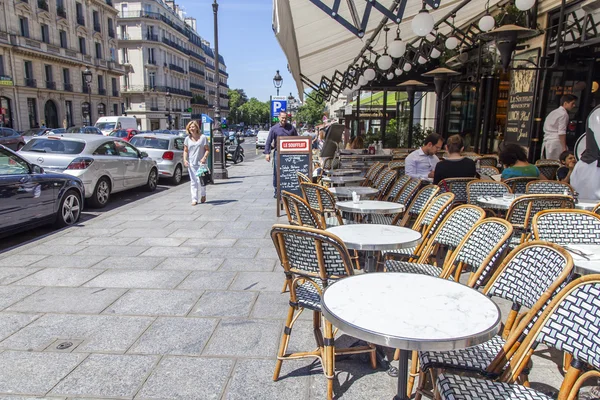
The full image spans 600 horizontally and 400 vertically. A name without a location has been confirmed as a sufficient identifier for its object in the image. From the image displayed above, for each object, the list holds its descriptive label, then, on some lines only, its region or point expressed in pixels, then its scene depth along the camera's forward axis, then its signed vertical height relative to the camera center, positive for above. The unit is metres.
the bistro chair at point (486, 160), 7.35 -0.51
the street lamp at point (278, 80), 24.48 +2.85
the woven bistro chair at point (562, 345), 1.61 -0.85
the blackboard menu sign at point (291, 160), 7.23 -0.55
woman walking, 8.20 -0.51
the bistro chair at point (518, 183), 4.85 -0.61
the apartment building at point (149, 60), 60.97 +9.91
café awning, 4.75 +1.81
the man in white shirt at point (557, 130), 6.40 +0.03
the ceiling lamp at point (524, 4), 6.00 +1.84
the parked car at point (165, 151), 11.70 -0.71
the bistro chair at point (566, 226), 2.92 -0.67
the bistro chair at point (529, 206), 3.59 -0.65
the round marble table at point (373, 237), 2.75 -0.76
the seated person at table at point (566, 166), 5.44 -0.45
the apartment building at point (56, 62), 33.56 +6.04
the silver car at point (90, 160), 7.81 -0.67
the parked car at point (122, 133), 23.10 -0.40
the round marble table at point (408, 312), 1.54 -0.76
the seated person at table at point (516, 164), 4.96 -0.39
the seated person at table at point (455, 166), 5.00 -0.42
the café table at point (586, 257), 2.28 -0.73
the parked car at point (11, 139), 19.95 -0.69
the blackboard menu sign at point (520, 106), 8.49 +0.53
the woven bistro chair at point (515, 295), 1.80 -0.78
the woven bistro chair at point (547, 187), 4.30 -0.58
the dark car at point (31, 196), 5.28 -0.99
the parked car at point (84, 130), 23.35 -0.25
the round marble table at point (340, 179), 6.45 -0.80
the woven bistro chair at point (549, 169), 5.92 -0.53
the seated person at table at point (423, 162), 5.79 -0.45
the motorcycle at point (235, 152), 18.64 -1.11
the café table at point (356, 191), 4.97 -0.76
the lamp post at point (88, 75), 21.97 +2.66
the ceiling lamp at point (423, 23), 5.49 +1.43
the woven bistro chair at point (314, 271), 2.26 -0.82
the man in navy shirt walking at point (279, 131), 7.82 -0.06
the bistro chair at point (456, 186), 4.79 -0.64
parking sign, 21.55 +1.26
